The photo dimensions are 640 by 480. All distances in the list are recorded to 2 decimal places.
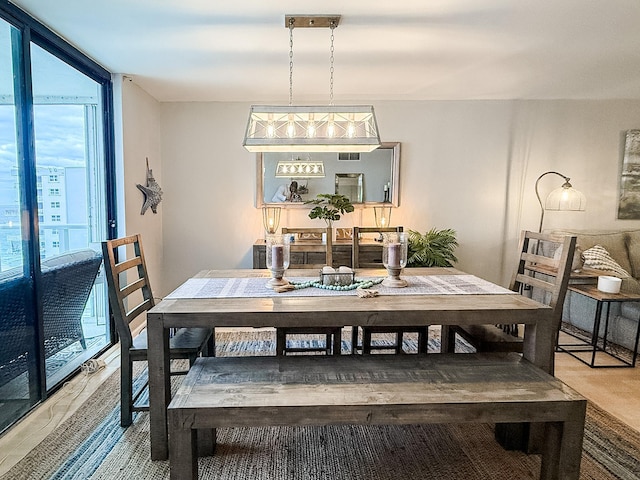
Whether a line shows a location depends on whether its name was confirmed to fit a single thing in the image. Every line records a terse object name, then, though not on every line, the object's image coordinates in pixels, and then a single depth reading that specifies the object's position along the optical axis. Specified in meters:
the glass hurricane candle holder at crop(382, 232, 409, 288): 2.14
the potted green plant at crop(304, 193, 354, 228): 2.30
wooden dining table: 1.66
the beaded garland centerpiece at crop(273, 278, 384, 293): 2.03
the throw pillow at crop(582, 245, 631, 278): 3.57
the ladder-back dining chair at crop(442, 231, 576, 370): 2.00
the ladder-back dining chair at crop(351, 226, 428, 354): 2.48
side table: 2.76
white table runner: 1.96
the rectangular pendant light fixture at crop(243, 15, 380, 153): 2.10
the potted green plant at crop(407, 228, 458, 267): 3.80
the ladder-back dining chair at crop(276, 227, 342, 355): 2.35
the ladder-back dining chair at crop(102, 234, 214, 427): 1.92
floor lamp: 3.81
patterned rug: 1.71
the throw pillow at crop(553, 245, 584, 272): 3.29
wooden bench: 1.39
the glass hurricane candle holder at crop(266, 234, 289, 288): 2.07
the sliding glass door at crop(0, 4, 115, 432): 2.06
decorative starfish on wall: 3.65
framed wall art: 4.20
